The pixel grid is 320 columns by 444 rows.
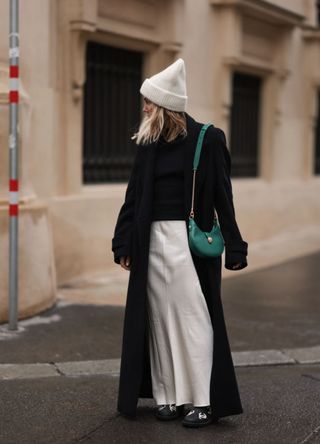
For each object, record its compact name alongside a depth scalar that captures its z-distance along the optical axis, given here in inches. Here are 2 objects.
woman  171.5
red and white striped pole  240.4
